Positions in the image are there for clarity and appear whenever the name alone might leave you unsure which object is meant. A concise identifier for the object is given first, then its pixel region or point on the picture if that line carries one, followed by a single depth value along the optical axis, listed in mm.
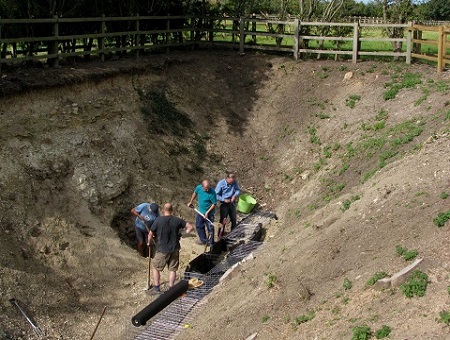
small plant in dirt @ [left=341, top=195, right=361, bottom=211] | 13788
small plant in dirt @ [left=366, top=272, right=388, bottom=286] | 9680
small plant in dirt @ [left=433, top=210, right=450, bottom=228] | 10500
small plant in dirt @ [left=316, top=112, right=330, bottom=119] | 21391
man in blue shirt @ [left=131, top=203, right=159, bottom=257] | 14720
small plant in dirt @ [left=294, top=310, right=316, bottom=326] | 9703
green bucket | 18641
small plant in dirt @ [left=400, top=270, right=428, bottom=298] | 9047
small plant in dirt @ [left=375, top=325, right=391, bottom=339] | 8438
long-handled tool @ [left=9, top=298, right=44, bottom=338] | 12438
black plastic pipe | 6672
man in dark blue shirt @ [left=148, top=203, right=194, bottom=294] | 13180
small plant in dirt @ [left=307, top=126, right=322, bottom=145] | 20636
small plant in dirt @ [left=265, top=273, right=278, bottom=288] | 11462
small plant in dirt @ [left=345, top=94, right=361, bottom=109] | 21172
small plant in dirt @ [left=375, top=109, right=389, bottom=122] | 19608
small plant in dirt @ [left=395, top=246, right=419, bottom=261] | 9898
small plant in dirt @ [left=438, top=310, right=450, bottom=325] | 8258
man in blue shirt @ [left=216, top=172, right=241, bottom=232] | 16844
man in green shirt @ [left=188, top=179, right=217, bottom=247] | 16062
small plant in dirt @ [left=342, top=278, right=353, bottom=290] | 9969
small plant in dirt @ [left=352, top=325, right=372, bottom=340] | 8500
